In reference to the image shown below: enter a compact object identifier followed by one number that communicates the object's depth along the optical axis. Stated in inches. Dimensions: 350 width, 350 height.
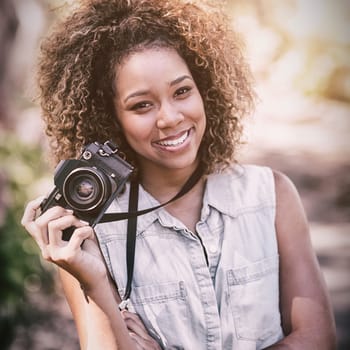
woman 78.8
